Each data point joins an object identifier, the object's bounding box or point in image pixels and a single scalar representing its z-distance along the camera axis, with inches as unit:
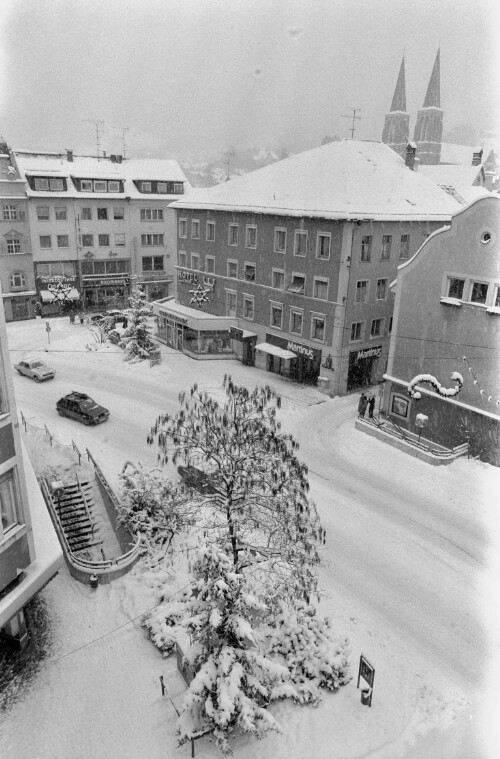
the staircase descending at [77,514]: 809.5
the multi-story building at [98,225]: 2048.5
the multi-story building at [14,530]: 489.1
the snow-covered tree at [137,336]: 1610.5
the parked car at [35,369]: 1430.9
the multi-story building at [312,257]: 1365.7
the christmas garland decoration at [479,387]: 999.2
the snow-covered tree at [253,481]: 588.1
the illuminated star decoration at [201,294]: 1745.8
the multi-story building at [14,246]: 1942.7
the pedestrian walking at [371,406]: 1243.2
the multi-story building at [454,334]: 987.9
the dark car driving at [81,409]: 1191.6
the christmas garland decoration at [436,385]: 1029.8
